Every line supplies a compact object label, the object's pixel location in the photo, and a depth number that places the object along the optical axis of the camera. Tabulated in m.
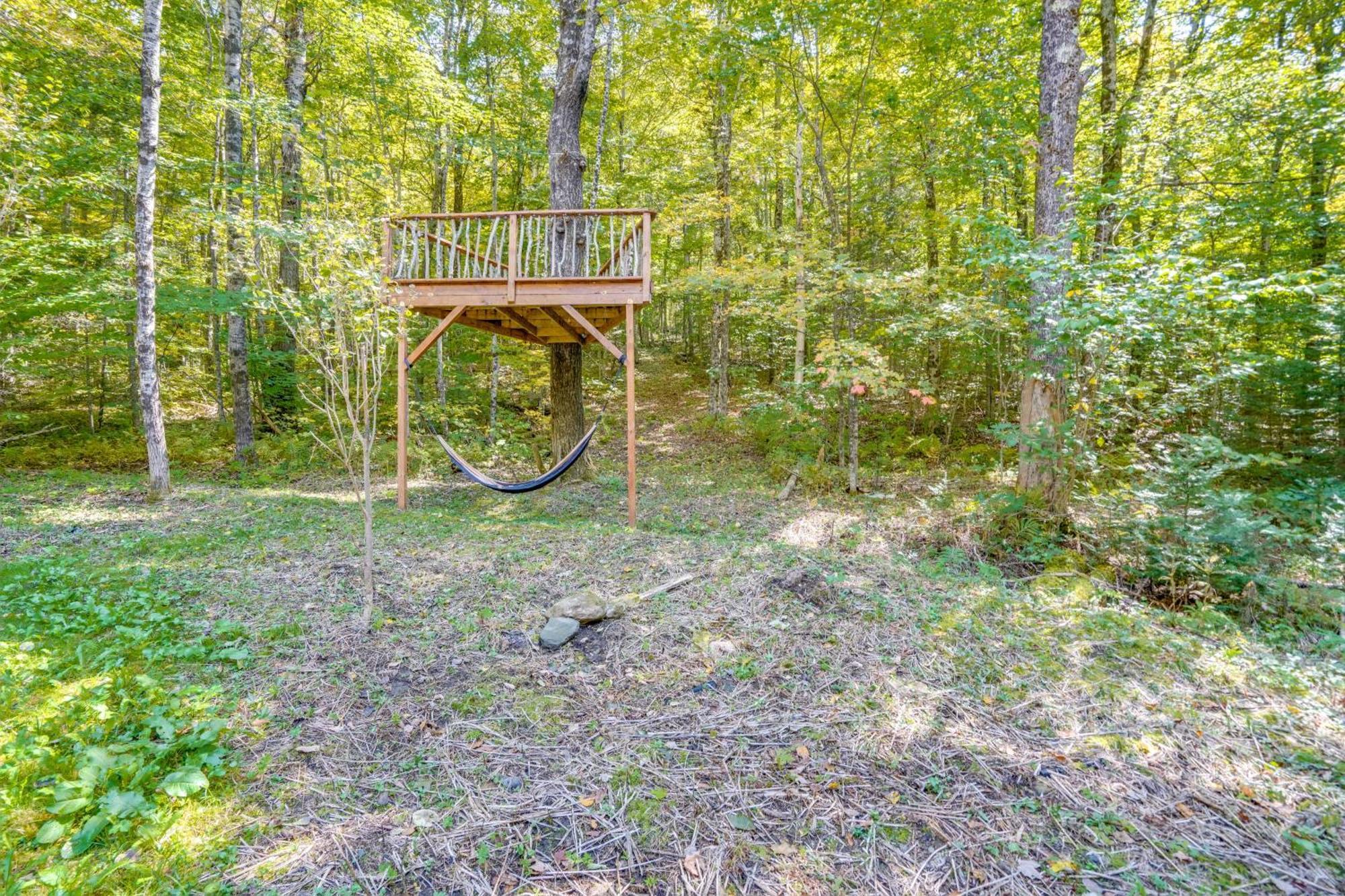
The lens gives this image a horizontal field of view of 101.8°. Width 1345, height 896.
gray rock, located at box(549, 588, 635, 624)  2.61
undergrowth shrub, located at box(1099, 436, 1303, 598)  3.14
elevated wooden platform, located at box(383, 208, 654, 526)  4.36
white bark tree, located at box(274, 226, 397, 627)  2.54
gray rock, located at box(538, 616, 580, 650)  2.46
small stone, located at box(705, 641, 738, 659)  2.41
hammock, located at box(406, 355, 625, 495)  4.51
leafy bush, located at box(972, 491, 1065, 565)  3.94
